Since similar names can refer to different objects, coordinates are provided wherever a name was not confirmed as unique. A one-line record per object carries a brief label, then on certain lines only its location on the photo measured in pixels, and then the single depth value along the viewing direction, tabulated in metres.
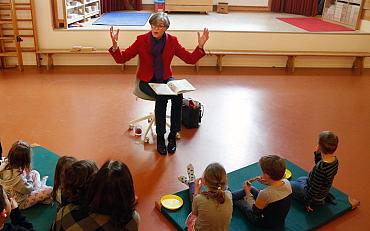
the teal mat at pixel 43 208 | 2.28
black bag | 3.75
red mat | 6.62
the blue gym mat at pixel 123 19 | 6.42
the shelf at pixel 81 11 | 5.77
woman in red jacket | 3.26
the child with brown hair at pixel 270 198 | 2.06
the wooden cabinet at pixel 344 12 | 6.74
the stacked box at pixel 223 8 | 8.55
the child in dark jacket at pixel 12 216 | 1.50
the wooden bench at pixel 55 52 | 5.59
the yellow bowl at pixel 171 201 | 2.46
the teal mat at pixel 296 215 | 2.33
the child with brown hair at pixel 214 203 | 1.85
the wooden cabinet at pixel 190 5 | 8.07
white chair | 3.37
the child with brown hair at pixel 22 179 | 2.19
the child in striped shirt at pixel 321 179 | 2.31
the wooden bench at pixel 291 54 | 5.98
